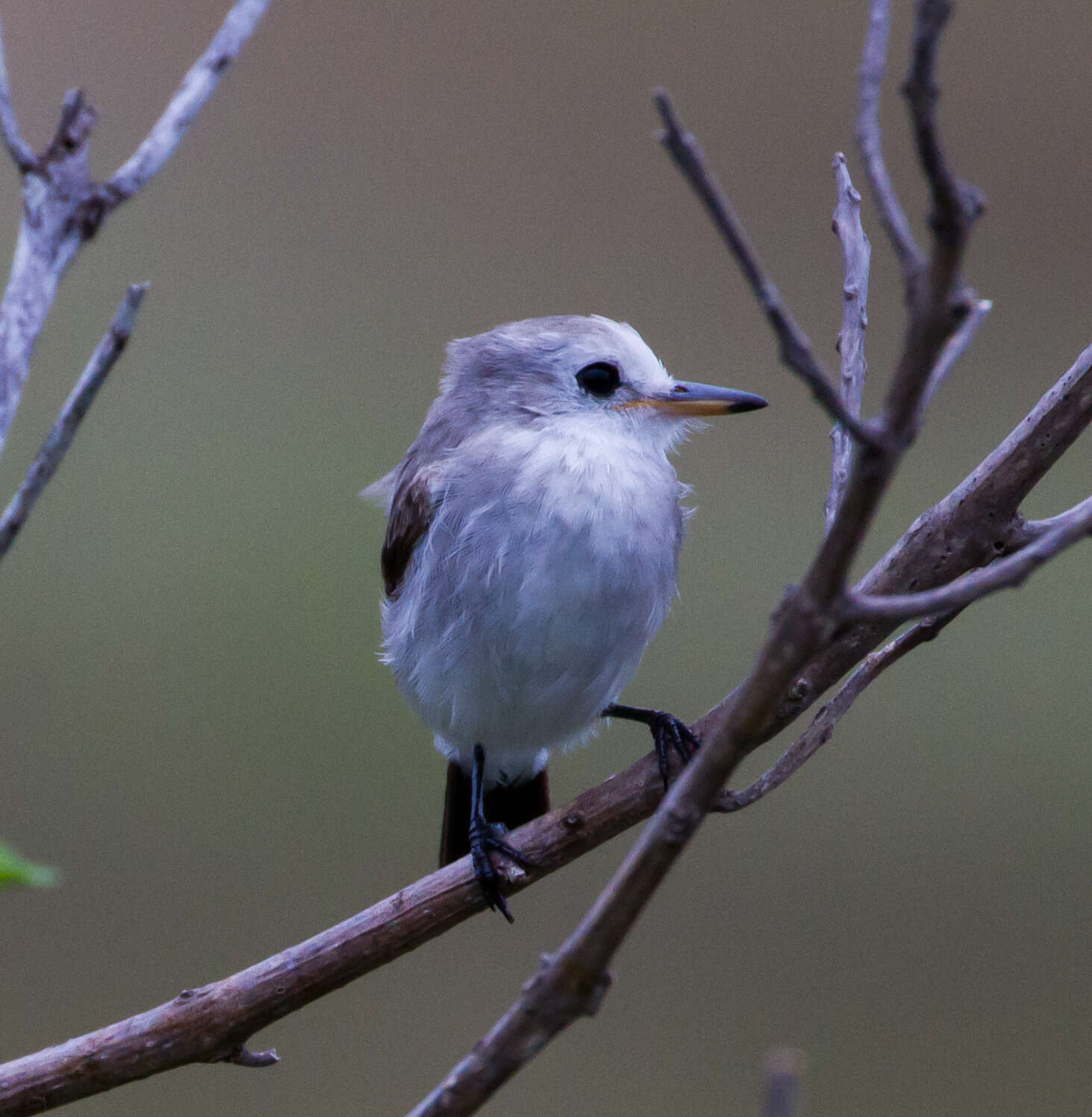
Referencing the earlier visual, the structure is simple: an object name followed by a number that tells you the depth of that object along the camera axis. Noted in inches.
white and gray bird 110.7
